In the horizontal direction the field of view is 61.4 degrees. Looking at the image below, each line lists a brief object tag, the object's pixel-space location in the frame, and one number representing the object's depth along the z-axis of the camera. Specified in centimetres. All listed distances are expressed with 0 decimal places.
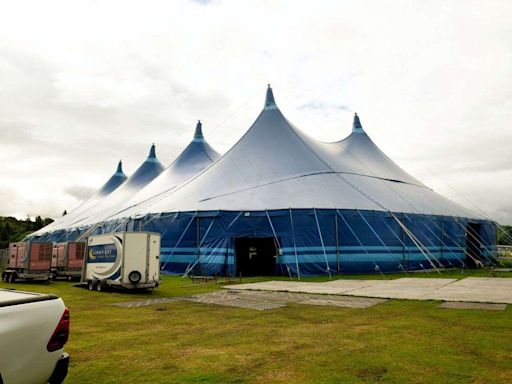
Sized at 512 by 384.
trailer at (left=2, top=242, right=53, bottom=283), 1806
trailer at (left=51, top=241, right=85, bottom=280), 1975
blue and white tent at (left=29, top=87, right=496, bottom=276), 1873
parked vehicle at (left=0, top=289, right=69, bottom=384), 283
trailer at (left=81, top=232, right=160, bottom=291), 1320
